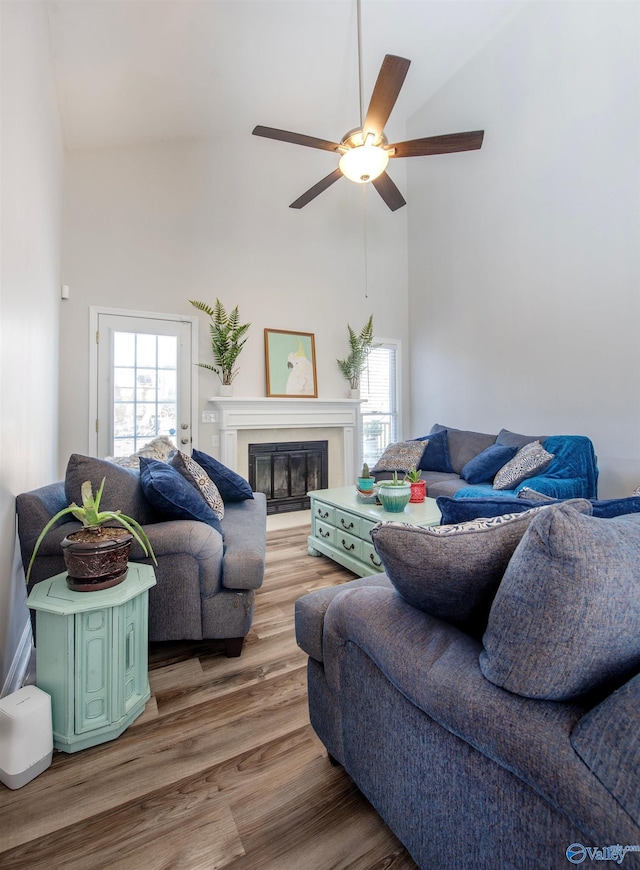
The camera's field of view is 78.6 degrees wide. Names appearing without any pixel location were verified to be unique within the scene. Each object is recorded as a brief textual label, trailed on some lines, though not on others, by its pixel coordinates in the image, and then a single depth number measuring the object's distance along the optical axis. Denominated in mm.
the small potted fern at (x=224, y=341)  4094
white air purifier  1163
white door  3697
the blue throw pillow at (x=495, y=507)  1022
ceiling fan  2566
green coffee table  2473
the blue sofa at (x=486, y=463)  3199
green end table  1270
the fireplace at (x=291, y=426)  4250
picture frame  4582
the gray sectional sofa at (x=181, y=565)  1688
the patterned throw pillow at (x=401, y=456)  4230
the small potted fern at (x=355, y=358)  5004
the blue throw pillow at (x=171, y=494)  1773
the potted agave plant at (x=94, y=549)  1331
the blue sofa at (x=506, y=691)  589
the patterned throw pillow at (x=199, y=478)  2168
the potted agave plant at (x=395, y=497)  2492
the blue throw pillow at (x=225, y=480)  2717
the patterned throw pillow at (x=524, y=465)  3297
